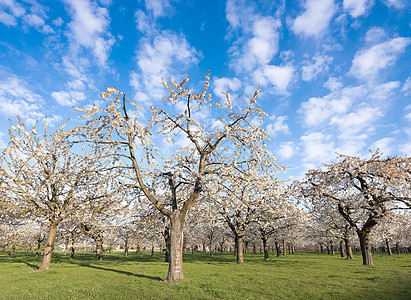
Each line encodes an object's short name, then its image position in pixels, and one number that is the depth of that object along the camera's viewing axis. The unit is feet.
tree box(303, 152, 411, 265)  67.31
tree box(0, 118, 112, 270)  56.03
